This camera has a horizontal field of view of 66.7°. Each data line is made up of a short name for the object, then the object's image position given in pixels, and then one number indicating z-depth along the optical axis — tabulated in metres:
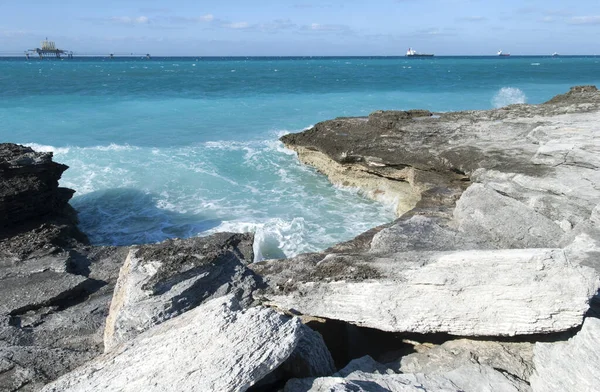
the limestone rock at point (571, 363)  3.35
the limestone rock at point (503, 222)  6.04
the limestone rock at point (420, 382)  3.32
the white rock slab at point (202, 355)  3.20
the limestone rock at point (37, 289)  5.97
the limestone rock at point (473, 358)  3.98
